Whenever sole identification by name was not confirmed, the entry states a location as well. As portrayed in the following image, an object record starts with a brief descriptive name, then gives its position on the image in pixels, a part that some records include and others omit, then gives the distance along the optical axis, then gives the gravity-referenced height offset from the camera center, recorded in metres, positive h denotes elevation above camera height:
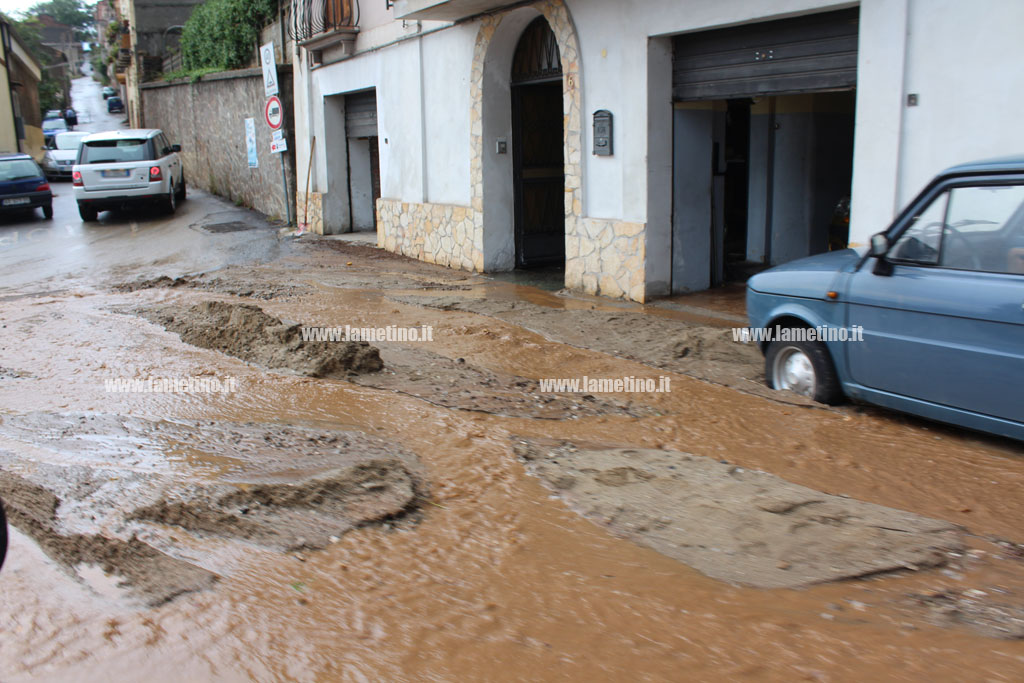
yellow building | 34.16 +3.89
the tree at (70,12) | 96.81 +19.11
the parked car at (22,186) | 19.77 +0.04
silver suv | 18.53 +0.29
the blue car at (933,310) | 4.62 -0.76
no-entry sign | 16.06 +1.31
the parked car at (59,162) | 31.58 +0.92
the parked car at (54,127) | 43.81 +3.00
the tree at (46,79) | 53.94 +7.38
